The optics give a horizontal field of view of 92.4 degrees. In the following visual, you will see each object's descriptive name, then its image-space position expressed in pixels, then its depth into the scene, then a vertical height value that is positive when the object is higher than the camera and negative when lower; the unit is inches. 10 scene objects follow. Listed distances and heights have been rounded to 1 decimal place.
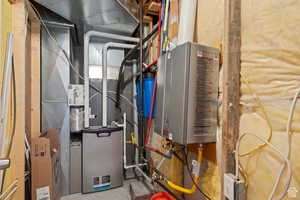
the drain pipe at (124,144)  86.3 -29.0
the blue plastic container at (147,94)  73.0 +1.2
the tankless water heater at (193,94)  35.6 +0.7
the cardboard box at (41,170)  54.1 -28.1
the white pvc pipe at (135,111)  96.3 -10.0
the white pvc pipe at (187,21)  43.5 +23.1
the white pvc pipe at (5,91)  36.8 +1.1
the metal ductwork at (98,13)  61.3 +39.5
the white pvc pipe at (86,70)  83.0 +15.2
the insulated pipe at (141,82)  74.3 +7.6
